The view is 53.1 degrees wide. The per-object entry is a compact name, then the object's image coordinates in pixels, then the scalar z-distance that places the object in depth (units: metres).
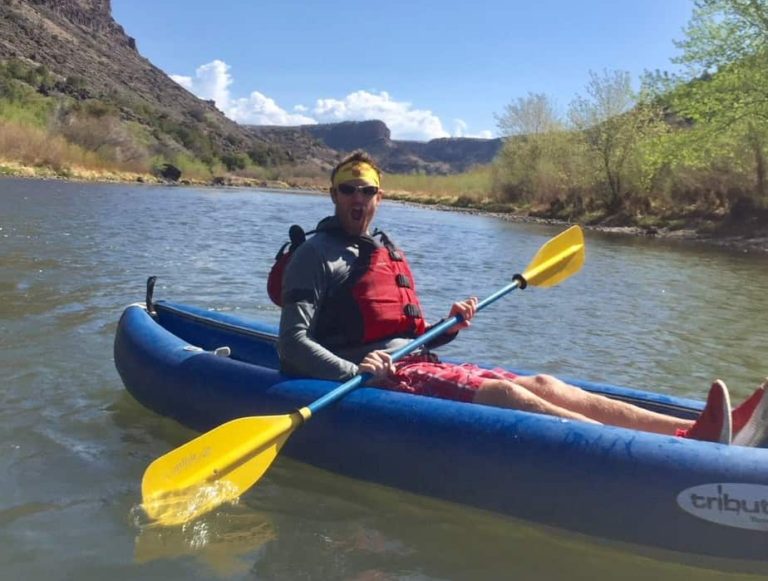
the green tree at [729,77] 16.36
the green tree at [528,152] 30.38
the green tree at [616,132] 24.25
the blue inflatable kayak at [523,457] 2.29
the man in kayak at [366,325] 2.81
